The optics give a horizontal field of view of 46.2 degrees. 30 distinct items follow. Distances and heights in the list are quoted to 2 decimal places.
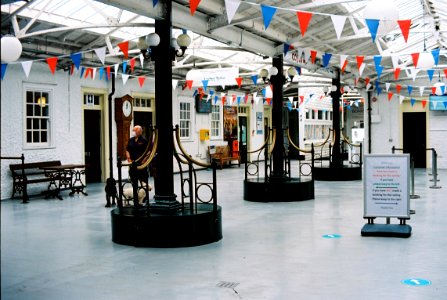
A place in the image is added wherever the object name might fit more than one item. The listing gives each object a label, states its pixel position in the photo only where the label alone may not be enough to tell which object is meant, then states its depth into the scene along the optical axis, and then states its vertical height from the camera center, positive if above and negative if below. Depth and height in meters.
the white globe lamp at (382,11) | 6.77 +1.58
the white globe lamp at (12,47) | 5.99 +1.08
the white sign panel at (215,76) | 12.31 +1.41
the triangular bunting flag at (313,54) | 12.13 +1.85
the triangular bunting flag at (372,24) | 7.24 +1.53
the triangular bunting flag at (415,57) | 10.72 +1.53
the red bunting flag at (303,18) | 7.59 +1.69
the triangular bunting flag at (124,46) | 9.79 +1.68
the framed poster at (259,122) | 25.45 +0.58
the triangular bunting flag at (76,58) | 9.90 +1.49
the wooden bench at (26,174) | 11.52 -0.88
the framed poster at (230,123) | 22.81 +0.50
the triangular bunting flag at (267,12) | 7.24 +1.70
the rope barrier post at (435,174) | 13.55 -1.14
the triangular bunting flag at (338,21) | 7.90 +1.69
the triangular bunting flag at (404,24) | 7.93 +1.64
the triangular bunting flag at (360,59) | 11.95 +1.68
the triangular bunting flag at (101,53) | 9.73 +1.55
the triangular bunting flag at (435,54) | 11.11 +1.70
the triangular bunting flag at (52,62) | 10.41 +1.49
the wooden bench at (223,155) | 20.94 -0.83
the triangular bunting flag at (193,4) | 6.69 +1.68
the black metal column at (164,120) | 7.21 +0.21
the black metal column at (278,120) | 11.57 +0.30
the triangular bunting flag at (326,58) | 11.80 +1.70
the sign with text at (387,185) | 7.33 -0.75
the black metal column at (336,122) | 15.88 +0.34
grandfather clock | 15.88 +0.45
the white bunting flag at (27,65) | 10.11 +1.38
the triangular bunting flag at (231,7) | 6.95 +1.70
